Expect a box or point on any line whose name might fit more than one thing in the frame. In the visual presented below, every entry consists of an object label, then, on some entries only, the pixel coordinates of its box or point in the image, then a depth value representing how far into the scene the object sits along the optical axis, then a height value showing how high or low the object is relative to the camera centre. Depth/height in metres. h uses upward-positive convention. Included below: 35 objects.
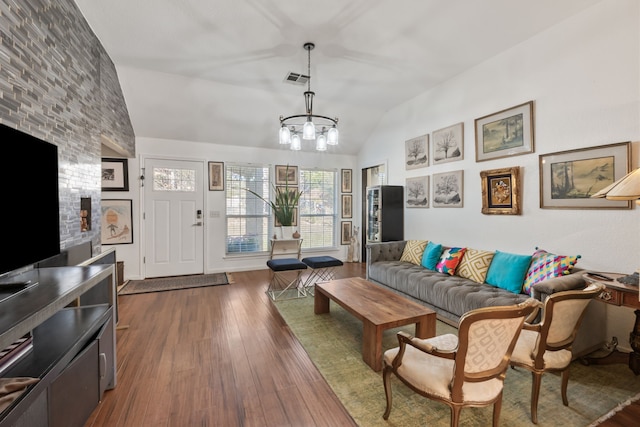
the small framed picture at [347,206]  6.40 +0.16
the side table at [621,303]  1.86 -0.64
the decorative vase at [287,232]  5.70 -0.38
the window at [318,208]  6.07 +0.12
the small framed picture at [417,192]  4.37 +0.33
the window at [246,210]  5.45 +0.08
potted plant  5.48 +0.19
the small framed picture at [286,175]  5.77 +0.82
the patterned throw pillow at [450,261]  3.42 -0.62
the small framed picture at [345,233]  6.41 -0.47
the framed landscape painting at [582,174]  2.35 +0.33
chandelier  2.75 +0.82
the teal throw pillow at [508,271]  2.74 -0.62
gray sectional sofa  2.25 -0.82
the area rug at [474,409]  1.67 -1.25
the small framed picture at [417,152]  4.34 +0.98
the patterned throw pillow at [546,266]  2.45 -0.51
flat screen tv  1.31 +0.08
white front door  4.85 -0.04
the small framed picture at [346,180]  6.38 +0.76
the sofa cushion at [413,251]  4.05 -0.59
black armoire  4.65 -0.01
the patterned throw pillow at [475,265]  3.13 -0.63
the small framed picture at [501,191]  3.10 +0.24
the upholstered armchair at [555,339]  1.58 -0.78
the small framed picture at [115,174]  4.62 +0.70
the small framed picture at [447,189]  3.81 +0.32
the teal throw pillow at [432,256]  3.72 -0.60
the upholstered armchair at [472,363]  1.26 -0.78
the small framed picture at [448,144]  3.78 +0.97
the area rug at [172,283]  4.21 -1.12
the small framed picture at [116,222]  4.59 -0.11
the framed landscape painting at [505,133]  3.00 +0.91
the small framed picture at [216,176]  5.24 +0.73
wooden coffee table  2.21 -0.87
